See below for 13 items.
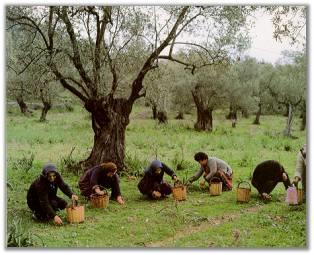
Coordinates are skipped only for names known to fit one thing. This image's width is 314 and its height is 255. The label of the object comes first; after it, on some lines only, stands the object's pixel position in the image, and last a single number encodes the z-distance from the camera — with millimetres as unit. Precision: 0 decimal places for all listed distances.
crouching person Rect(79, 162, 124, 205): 6664
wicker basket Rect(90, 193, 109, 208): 6438
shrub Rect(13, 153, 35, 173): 6320
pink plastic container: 6293
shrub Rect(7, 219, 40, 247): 5781
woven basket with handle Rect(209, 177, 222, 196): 6922
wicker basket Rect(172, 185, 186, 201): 6695
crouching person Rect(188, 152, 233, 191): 6914
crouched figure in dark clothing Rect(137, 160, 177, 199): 6781
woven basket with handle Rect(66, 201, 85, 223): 6031
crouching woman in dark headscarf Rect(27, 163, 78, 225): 6066
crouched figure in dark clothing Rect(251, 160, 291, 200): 6641
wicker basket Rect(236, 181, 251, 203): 6648
